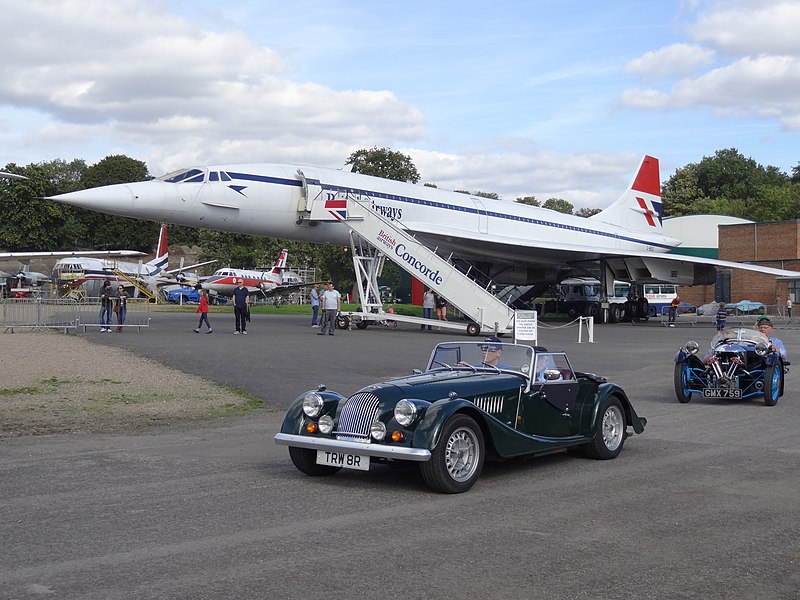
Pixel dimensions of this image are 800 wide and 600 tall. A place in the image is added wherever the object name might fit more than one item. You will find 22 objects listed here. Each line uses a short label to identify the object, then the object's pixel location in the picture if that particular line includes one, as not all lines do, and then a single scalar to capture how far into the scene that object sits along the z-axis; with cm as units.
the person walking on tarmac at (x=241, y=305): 2910
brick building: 5712
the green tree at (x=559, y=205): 12194
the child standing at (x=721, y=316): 3100
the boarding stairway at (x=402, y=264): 3019
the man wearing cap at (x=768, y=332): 1502
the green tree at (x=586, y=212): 12800
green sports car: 789
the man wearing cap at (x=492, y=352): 945
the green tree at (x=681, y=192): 10081
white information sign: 2047
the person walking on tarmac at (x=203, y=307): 3006
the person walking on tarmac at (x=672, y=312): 4253
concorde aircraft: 3014
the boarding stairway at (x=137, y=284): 6862
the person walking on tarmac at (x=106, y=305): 3093
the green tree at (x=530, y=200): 11375
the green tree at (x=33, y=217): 9125
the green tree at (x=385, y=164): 6688
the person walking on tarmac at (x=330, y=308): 2999
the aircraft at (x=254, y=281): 6825
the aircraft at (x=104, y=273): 6850
